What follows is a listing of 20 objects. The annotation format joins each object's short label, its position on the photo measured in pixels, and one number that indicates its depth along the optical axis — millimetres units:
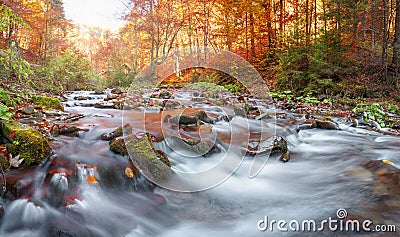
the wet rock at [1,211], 2525
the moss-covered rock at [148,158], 3707
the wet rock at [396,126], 6804
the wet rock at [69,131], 4529
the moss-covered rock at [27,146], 3168
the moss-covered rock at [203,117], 6594
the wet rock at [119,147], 3864
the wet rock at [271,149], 5062
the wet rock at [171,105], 8453
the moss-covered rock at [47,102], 6625
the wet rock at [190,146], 4789
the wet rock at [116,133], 4512
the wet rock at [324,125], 6852
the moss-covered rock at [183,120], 5777
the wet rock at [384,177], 3361
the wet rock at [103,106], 8344
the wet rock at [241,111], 8336
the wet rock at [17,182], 2740
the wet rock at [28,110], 5540
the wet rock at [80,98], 10688
